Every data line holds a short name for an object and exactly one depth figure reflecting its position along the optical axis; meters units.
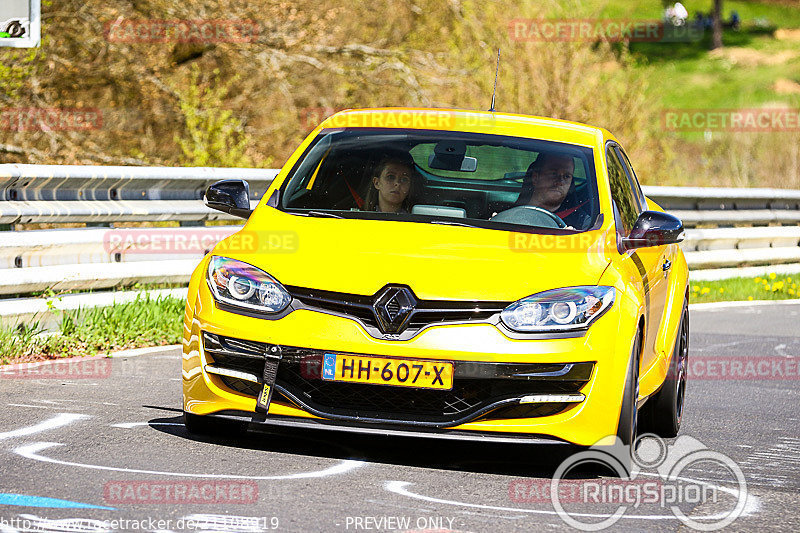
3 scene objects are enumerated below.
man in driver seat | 13.28
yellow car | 11.03
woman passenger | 13.60
